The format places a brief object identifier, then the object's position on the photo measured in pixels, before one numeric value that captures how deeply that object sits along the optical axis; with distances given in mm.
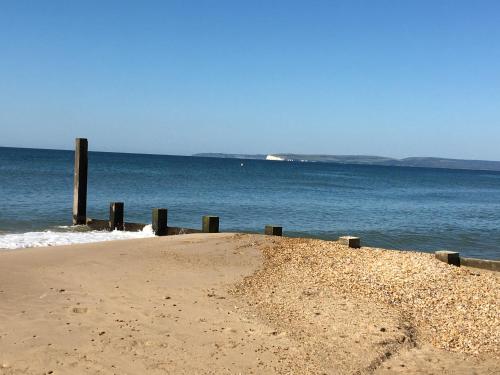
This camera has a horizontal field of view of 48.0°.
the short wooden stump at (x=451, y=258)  12266
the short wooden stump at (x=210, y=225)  16297
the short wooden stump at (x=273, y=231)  15430
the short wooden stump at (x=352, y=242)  13812
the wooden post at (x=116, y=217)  18078
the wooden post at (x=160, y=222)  16906
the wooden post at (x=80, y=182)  19078
